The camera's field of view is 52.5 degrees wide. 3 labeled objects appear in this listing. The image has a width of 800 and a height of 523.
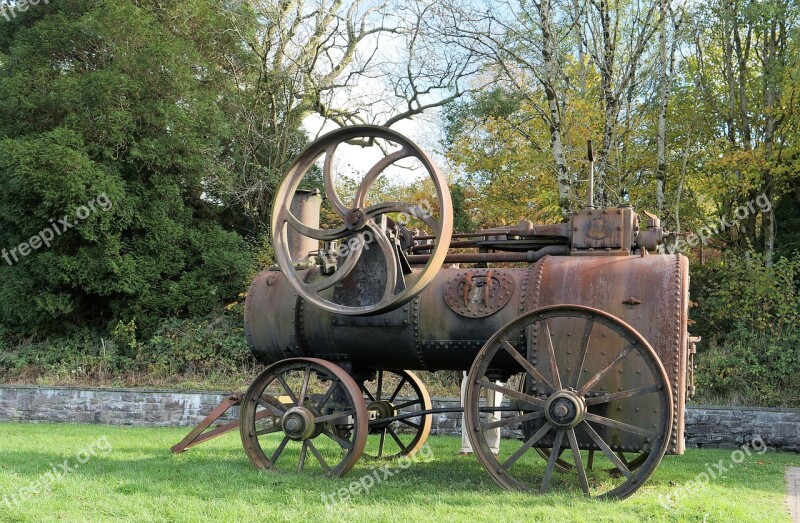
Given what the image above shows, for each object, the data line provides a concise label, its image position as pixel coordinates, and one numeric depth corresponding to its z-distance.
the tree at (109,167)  14.71
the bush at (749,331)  11.74
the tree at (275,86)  17.83
